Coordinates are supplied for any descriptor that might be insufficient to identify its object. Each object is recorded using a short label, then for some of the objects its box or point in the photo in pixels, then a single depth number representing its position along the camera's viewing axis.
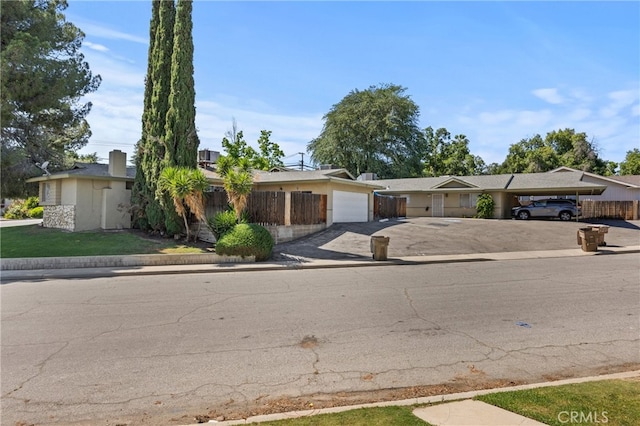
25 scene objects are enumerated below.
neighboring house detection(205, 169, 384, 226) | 24.19
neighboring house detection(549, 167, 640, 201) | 35.59
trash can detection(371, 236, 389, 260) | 16.89
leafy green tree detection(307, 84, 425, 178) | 53.84
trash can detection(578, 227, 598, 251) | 19.12
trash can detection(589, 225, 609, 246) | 20.03
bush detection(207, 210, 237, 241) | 18.02
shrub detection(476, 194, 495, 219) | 33.47
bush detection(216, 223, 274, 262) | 16.55
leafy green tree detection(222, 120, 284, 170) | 48.22
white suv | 32.12
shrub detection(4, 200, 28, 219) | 44.38
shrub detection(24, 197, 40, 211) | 45.50
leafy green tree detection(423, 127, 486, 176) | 59.19
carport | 30.19
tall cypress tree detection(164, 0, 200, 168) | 19.22
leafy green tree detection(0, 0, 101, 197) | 19.16
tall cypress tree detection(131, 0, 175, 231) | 20.00
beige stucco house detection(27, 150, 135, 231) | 21.50
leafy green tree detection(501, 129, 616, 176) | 52.25
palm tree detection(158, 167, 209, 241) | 17.27
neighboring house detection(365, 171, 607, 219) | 32.28
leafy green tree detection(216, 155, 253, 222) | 17.64
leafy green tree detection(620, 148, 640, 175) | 53.90
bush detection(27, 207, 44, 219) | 42.94
